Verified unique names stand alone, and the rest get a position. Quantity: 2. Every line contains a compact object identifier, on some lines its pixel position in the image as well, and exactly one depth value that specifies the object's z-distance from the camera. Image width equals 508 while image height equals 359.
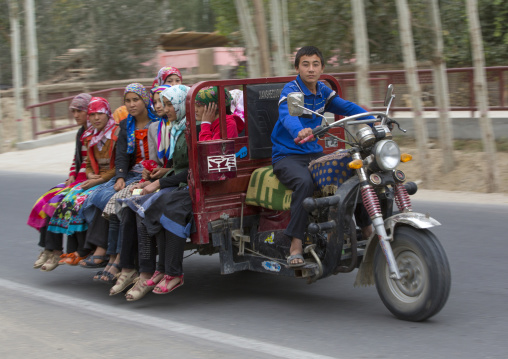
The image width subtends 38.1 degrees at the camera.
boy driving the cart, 5.41
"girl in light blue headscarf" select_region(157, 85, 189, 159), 5.98
